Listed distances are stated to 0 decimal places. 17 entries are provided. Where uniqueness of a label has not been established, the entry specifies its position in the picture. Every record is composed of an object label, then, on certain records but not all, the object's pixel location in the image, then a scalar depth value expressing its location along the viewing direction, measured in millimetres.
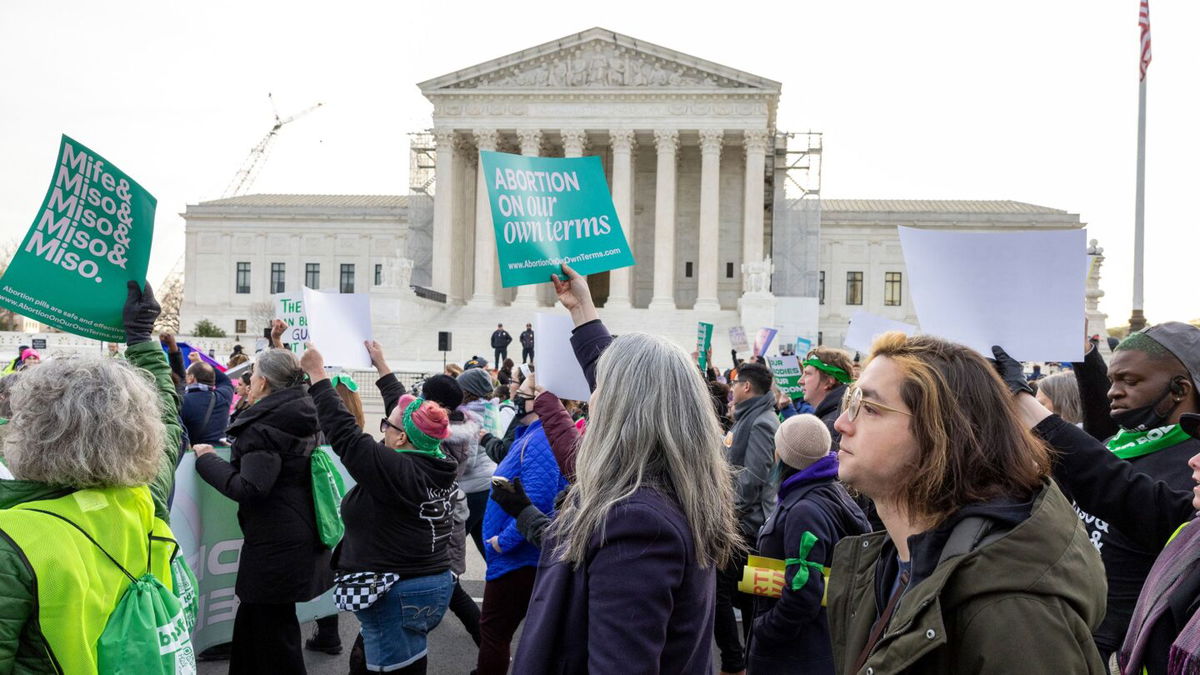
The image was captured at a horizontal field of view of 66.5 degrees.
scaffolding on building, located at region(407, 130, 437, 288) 51938
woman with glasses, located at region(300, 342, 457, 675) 4375
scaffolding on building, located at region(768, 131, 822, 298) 51312
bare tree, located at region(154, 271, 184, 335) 65425
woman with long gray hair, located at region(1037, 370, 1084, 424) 5281
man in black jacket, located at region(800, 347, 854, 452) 6617
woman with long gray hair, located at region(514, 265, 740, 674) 2381
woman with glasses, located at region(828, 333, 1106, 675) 1782
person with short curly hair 2525
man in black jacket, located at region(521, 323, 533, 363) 31653
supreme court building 44188
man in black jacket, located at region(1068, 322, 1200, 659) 3473
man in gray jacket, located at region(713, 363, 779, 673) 5570
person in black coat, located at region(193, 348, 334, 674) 4770
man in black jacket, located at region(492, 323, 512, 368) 32938
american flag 17844
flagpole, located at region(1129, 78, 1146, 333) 18047
